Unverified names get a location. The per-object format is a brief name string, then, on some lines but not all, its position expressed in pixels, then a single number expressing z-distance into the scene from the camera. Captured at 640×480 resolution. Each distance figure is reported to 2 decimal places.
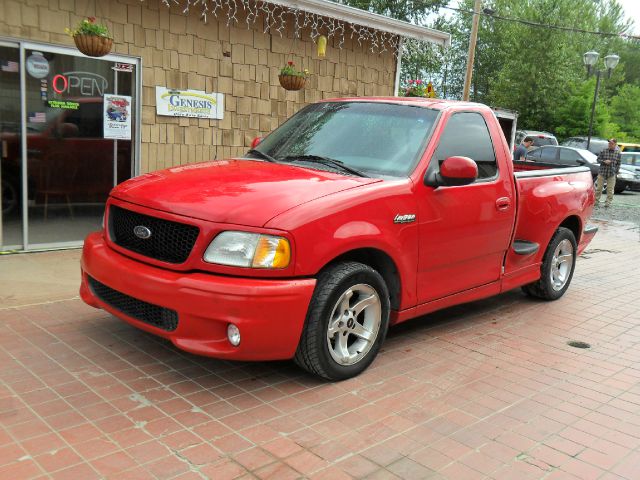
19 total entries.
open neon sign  7.45
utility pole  20.69
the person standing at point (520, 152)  14.84
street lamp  23.33
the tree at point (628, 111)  41.41
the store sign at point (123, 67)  7.89
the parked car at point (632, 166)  23.20
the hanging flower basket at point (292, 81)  8.95
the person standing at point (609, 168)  18.24
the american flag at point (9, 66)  6.99
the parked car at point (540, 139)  26.26
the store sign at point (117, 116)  7.93
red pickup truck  3.64
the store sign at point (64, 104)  7.43
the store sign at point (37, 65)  7.13
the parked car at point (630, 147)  25.81
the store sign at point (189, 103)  8.36
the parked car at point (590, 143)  25.22
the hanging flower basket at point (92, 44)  6.82
